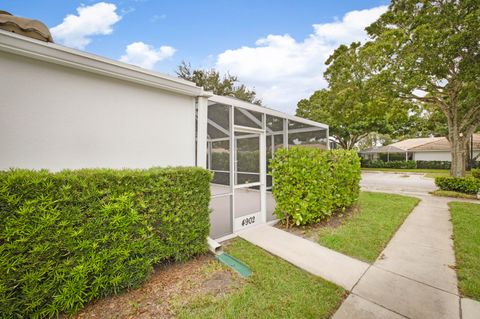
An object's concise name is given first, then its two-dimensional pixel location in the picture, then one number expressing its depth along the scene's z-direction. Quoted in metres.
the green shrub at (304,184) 4.82
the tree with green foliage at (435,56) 7.56
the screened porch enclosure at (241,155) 4.67
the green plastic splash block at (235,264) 3.23
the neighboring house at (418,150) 25.78
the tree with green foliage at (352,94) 10.94
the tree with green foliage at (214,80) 17.28
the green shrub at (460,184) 8.65
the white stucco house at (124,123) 2.66
